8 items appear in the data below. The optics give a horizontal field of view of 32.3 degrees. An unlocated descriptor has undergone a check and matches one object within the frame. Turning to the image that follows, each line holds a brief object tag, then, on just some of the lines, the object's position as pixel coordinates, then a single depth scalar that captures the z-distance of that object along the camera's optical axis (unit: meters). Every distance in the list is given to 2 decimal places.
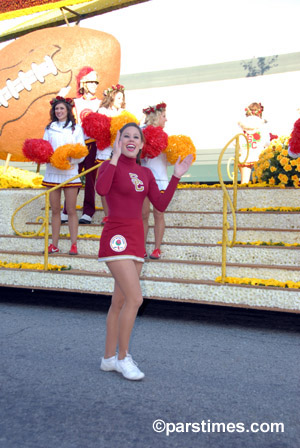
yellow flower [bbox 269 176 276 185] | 6.91
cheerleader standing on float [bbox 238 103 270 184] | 9.42
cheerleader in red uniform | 3.24
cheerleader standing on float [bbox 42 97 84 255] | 5.89
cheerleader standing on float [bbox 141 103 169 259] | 5.61
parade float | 4.91
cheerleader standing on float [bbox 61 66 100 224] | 6.69
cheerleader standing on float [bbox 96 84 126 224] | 6.20
